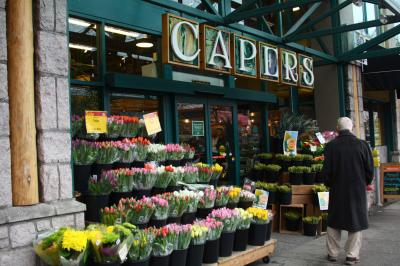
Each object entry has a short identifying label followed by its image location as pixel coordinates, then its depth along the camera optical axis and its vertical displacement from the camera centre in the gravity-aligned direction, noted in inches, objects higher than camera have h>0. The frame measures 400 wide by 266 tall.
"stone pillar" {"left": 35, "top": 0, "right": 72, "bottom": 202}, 153.3 +19.1
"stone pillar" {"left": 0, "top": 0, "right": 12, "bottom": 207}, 141.9 +8.8
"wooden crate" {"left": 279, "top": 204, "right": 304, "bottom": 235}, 299.9 -47.6
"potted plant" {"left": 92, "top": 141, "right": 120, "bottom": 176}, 191.8 -1.1
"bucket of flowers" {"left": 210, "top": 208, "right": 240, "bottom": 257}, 193.8 -35.9
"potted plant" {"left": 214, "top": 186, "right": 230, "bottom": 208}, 210.2 -23.5
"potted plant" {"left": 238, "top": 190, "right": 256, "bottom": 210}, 231.1 -27.5
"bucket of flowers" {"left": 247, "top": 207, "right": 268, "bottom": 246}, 213.2 -39.1
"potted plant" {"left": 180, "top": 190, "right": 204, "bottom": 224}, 191.0 -24.7
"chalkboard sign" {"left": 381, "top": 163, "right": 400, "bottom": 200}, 398.3 -35.0
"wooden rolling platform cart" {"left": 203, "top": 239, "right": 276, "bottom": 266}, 191.5 -49.5
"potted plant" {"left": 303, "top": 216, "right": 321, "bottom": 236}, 287.7 -51.8
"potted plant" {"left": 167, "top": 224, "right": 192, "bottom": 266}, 164.7 -35.3
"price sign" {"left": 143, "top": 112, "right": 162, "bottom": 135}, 219.8 +14.3
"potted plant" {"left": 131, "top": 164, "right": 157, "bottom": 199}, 189.3 -12.5
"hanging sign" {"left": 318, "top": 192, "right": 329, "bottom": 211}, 288.5 -36.0
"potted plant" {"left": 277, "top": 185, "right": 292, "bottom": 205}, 298.0 -32.2
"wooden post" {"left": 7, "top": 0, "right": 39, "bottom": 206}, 146.9 +16.2
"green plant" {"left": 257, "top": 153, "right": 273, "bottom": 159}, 335.6 -6.6
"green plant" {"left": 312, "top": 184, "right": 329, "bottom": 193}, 296.5 -29.2
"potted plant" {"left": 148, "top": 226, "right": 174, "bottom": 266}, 158.6 -35.1
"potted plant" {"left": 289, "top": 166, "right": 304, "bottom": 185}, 309.0 -19.5
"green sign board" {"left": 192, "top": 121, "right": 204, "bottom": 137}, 305.0 +15.2
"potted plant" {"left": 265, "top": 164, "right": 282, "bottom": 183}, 316.6 -18.1
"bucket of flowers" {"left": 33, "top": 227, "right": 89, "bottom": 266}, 135.9 -29.1
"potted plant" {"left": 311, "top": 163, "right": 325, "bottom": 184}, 314.2 -18.5
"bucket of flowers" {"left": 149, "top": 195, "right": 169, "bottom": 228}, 175.3 -24.6
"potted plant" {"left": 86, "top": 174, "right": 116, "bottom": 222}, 180.5 -16.8
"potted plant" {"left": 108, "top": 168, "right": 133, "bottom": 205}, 182.2 -13.1
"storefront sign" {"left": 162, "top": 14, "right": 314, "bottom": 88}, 245.0 +61.3
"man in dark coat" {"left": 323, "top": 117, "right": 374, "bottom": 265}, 214.5 -21.0
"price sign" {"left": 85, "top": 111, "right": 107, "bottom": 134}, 197.4 +14.4
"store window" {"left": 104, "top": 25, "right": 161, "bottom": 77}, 260.8 +62.3
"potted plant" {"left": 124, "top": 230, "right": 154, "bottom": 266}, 150.1 -33.5
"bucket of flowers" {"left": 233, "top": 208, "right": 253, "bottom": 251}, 203.2 -39.8
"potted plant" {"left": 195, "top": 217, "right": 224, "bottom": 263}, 183.6 -38.4
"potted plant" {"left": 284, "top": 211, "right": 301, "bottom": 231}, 299.0 -50.2
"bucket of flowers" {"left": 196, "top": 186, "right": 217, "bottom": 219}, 203.3 -24.9
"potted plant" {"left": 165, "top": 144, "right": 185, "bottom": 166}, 223.0 -1.7
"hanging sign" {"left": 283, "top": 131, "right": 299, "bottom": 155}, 334.3 +3.1
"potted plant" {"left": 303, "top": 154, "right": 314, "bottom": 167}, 320.8 -10.4
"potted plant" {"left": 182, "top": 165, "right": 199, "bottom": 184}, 213.2 -11.8
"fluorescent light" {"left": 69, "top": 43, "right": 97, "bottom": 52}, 239.8 +59.5
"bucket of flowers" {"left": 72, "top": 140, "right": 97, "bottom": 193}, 185.5 -3.7
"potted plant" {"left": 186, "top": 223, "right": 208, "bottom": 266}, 173.9 -38.7
